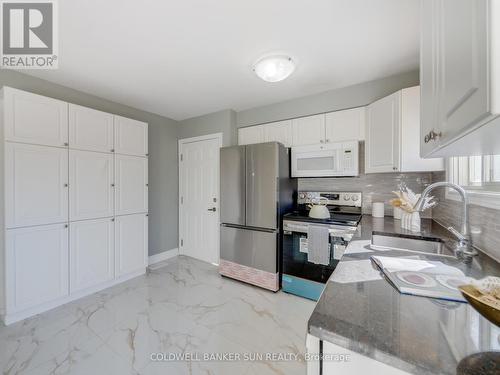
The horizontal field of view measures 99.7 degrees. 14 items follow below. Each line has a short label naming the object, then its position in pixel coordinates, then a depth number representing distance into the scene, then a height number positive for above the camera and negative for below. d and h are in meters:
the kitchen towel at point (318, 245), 2.12 -0.60
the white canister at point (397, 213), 2.15 -0.28
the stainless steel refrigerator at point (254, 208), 2.40 -0.26
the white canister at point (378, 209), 2.25 -0.24
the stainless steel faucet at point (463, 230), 1.05 -0.23
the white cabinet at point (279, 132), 2.81 +0.74
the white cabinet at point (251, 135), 3.03 +0.77
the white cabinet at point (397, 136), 1.88 +0.48
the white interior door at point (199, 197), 3.27 -0.17
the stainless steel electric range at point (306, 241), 2.09 -0.58
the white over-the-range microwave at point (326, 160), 2.38 +0.32
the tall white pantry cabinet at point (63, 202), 1.84 -0.16
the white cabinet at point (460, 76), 0.40 +0.28
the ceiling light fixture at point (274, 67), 1.83 +1.06
